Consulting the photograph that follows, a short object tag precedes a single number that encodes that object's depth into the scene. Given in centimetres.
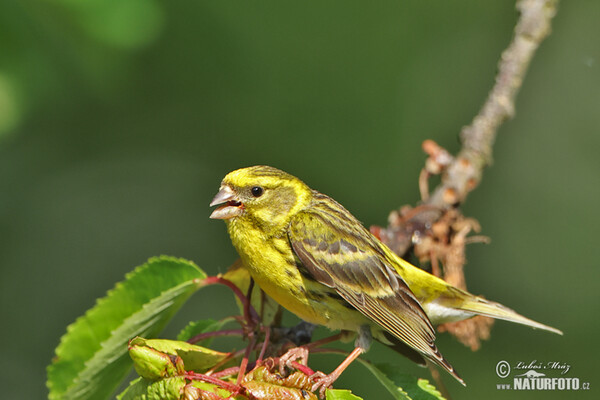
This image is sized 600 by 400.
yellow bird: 595
